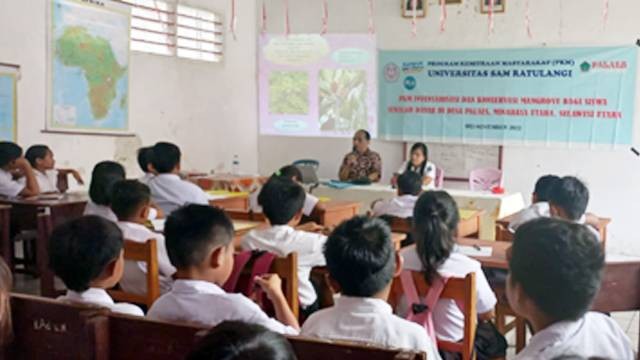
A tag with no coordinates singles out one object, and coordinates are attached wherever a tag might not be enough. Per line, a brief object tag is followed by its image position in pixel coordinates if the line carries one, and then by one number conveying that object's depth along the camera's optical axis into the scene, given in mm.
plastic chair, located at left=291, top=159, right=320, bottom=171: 7455
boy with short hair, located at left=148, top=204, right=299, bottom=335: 1757
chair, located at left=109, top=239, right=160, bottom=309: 2459
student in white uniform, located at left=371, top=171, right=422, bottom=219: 3859
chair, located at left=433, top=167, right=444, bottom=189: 6512
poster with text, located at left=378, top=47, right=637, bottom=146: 6223
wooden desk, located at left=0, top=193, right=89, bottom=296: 4512
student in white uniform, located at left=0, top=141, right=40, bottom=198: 4832
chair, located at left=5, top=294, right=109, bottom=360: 1532
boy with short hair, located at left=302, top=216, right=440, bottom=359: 1632
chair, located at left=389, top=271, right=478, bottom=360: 2062
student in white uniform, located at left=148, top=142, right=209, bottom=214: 4113
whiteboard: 6809
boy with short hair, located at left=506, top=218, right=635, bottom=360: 1443
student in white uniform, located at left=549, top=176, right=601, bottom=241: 3064
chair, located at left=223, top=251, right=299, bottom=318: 2264
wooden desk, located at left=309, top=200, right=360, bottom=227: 4078
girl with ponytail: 2342
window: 6461
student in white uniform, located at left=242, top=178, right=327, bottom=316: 2719
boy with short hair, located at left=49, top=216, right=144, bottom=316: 1921
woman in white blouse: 6191
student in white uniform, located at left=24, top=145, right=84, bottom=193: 5156
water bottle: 7656
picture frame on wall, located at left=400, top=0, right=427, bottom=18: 6945
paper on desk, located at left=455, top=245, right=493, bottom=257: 3025
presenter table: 5285
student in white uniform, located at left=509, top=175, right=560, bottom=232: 3482
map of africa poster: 5688
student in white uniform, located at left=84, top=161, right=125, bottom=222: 3566
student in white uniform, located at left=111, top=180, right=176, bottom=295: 2752
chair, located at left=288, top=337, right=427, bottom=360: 1245
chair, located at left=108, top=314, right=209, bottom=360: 1462
